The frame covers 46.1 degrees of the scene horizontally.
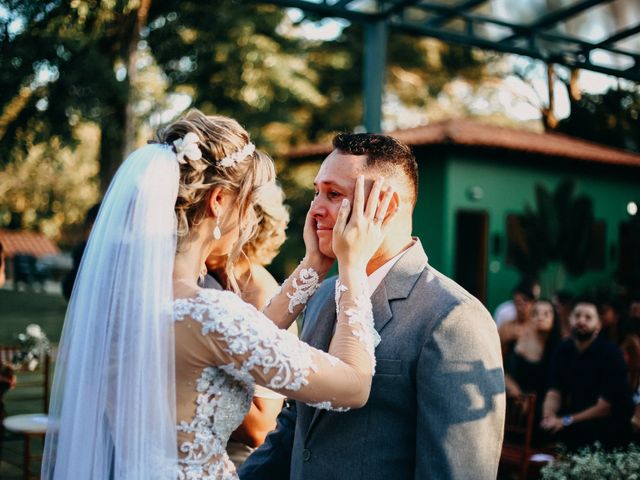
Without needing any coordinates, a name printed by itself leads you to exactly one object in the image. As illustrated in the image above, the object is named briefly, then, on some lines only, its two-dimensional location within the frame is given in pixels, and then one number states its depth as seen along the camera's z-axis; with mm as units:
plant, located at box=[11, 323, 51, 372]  5766
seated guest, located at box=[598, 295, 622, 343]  8562
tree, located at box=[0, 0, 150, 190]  11062
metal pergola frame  6359
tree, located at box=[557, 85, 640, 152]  6406
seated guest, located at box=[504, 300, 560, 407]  6812
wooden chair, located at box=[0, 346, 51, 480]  5117
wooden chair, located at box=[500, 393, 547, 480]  5387
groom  2021
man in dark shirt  5695
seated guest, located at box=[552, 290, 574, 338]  9573
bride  2023
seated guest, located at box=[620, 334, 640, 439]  7026
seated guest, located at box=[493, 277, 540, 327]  8719
